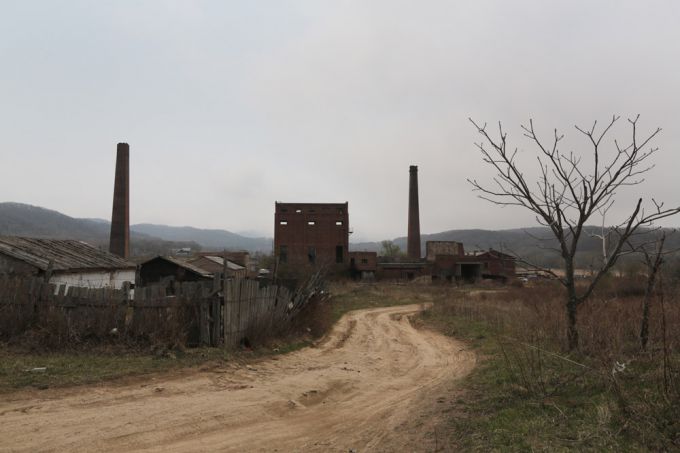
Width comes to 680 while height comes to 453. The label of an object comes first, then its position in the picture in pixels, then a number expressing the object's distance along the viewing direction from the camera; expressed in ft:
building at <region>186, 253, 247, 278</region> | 129.41
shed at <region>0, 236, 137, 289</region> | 47.50
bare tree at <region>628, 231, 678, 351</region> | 21.31
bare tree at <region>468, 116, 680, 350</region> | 22.61
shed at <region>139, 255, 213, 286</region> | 88.12
